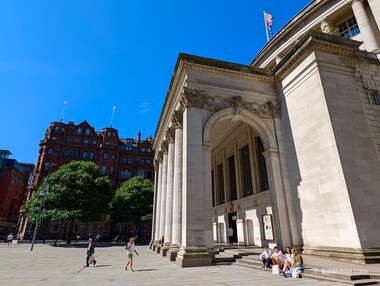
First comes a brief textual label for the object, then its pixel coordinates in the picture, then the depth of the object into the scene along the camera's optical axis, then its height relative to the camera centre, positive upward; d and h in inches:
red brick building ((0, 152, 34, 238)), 2961.4 +497.6
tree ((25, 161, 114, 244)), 1384.1 +207.6
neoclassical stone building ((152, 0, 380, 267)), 505.4 +221.2
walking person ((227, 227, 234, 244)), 949.8 -14.3
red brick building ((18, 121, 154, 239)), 2277.3 +829.0
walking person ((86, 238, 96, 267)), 537.9 -46.7
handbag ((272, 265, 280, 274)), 396.5 -63.5
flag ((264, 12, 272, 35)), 1251.5 +1091.4
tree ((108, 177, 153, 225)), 1840.6 +196.8
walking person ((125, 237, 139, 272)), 471.5 -34.0
